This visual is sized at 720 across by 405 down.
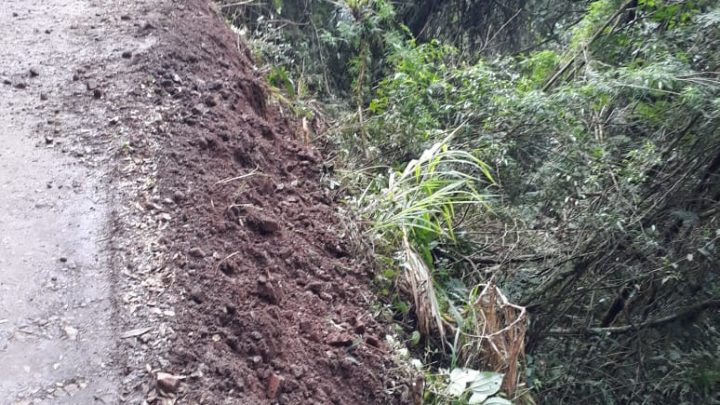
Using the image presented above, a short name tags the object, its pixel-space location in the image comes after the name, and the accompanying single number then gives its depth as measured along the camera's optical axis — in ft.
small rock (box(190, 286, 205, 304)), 8.98
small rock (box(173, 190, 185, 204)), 10.52
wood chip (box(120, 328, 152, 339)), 8.29
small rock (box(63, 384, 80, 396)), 7.56
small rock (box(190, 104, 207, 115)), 12.60
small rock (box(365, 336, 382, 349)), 10.34
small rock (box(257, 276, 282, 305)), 9.79
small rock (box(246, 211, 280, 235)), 11.01
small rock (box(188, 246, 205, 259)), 9.61
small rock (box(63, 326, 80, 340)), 8.23
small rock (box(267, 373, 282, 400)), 8.55
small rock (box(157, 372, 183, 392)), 7.69
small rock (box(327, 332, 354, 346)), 10.03
